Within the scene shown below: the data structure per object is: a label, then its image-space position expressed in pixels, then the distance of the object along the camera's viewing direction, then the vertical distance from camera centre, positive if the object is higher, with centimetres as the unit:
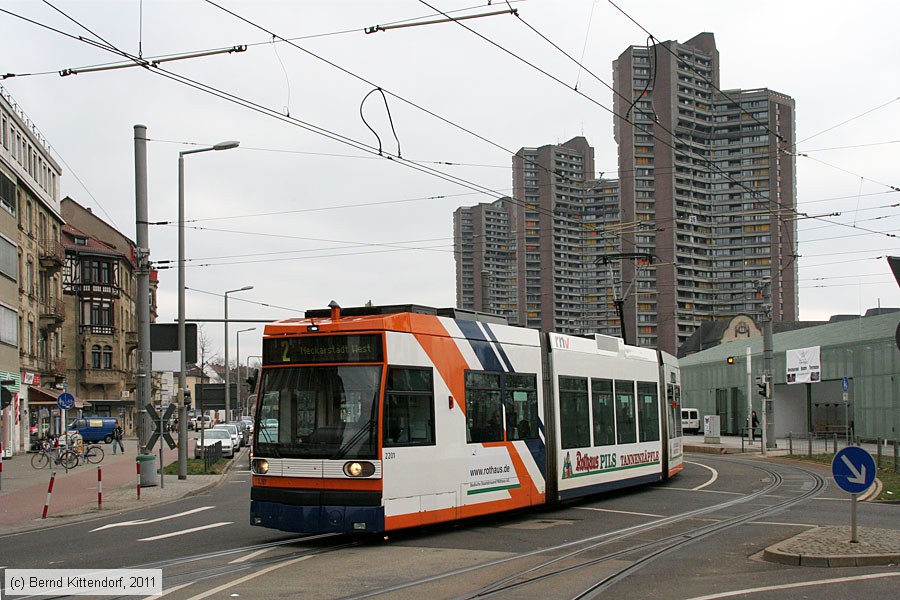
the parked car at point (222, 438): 4438 -261
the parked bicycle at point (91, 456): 3978 -301
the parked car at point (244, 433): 5814 -315
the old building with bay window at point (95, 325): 7531 +448
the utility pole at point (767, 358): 3872 +42
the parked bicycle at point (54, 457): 3719 -281
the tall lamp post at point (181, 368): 2739 +38
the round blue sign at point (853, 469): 1139 -119
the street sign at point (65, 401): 3391 -59
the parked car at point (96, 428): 6538 -300
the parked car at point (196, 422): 7393 -318
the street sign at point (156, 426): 2377 -108
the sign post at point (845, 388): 3412 -73
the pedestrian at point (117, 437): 4966 -276
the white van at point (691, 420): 6481 -326
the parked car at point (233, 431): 4739 -247
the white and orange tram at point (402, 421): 1225 -61
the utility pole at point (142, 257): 2406 +305
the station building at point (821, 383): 4278 -72
